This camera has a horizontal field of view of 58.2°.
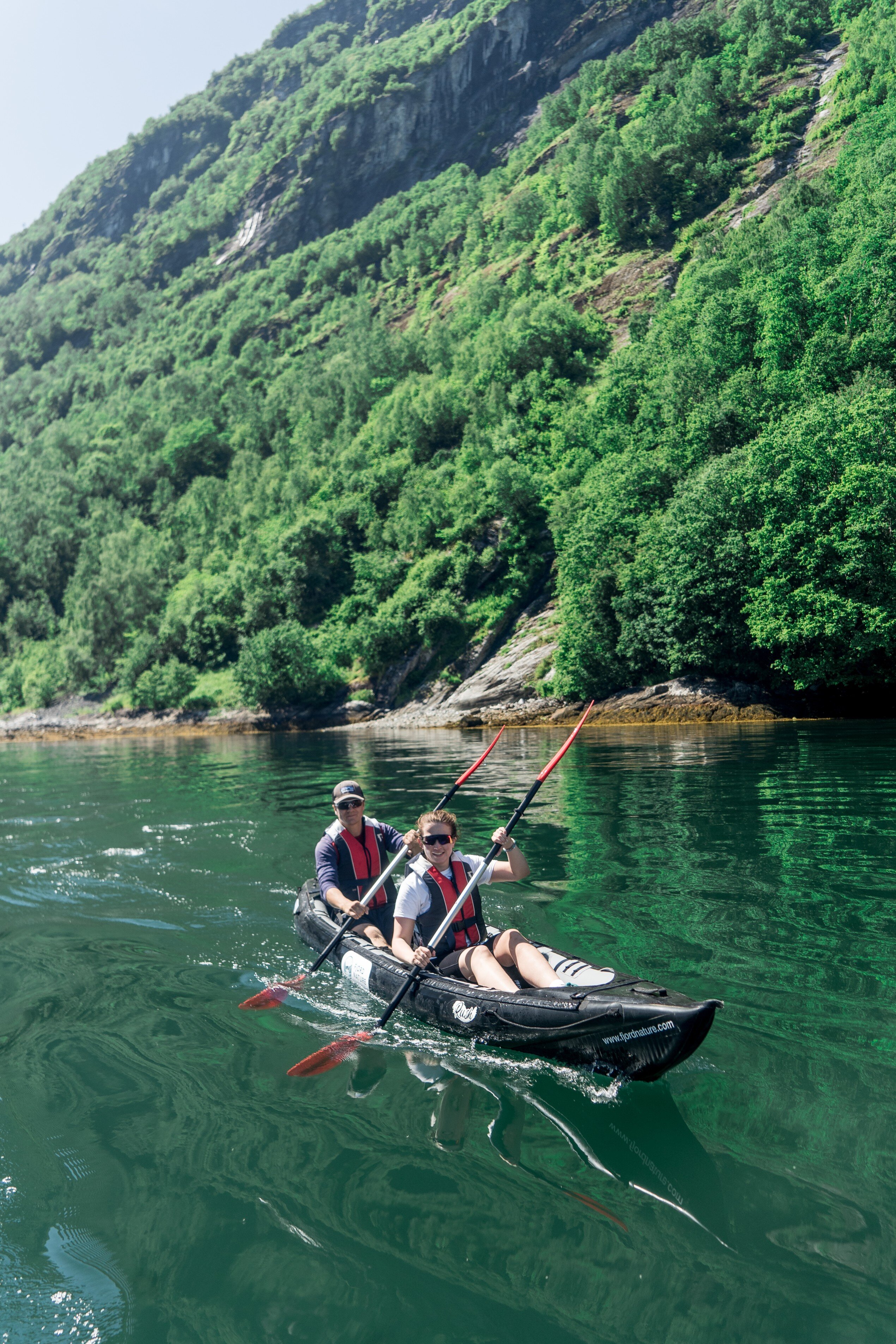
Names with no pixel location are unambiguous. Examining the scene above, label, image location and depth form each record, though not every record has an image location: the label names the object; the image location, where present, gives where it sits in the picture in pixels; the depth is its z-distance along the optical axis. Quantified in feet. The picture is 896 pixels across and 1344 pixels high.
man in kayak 30.83
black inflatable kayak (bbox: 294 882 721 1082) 17.01
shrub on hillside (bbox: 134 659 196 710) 188.85
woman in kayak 23.95
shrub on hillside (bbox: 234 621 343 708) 162.09
